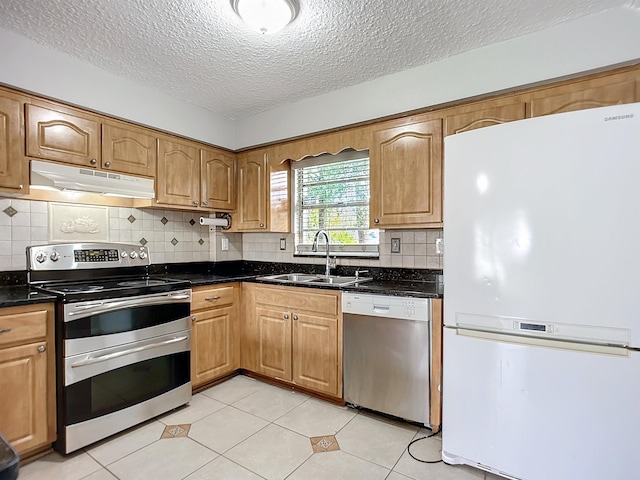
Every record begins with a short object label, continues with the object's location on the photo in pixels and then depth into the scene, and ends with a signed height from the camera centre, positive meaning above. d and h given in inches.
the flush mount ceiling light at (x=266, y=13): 62.9 +42.6
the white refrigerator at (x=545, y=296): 53.7 -10.6
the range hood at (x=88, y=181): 82.1 +15.0
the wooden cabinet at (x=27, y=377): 67.3 -28.7
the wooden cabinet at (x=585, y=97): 69.1 +29.3
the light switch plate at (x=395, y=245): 106.7 -2.9
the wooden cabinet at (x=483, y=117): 79.6 +28.8
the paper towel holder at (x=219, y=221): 124.1 +6.0
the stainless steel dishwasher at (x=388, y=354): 81.1 -29.7
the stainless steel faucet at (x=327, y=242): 115.5 -2.9
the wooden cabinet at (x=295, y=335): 95.6 -30.1
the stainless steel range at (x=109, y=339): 73.4 -24.5
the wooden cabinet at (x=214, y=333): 102.3 -30.5
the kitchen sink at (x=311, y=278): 108.5 -14.2
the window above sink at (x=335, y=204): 115.8 +11.7
